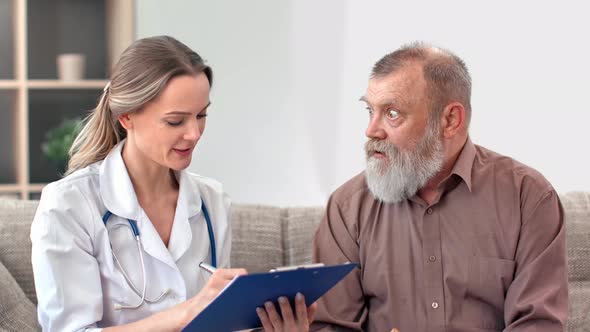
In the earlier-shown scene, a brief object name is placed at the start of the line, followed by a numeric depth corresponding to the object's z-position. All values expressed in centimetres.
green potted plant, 428
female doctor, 190
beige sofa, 234
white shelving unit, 425
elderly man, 216
